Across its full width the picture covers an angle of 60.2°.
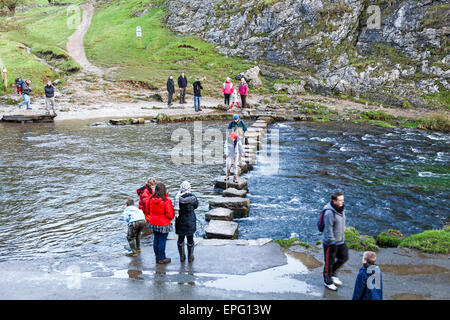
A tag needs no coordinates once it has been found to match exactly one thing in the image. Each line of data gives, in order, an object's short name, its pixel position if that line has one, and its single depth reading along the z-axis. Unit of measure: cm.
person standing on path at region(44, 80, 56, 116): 2569
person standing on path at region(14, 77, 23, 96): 2816
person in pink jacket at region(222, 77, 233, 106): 2894
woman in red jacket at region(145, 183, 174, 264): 845
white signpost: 4542
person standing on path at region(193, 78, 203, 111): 2843
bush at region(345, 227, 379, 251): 935
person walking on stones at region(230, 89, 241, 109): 2917
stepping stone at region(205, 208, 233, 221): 1124
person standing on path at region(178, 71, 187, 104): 3029
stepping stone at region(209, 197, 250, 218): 1204
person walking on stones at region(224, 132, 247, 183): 1353
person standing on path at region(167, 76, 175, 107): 3010
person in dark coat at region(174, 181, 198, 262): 858
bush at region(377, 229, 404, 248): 980
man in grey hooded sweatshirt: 755
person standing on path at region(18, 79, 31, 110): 2709
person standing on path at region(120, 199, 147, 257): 916
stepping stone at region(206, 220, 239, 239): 1032
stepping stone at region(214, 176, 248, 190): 1374
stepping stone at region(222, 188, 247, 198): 1281
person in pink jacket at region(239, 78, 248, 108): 2812
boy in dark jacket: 620
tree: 6450
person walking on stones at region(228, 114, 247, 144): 1341
